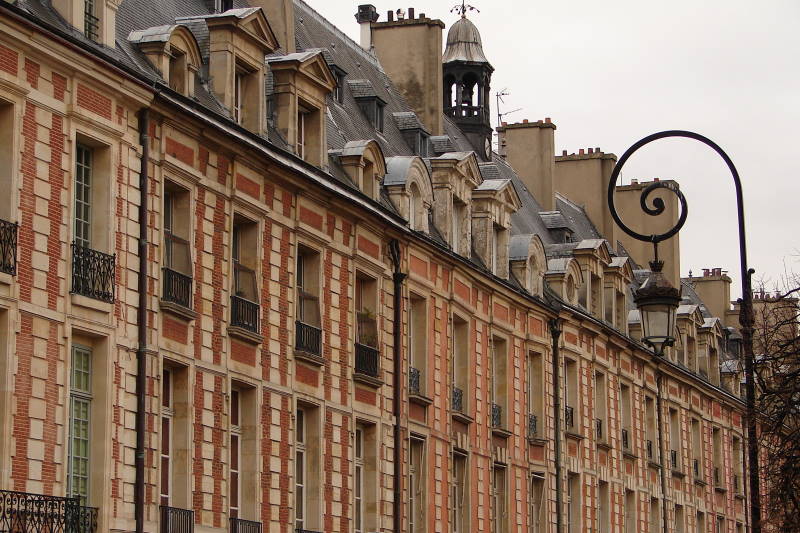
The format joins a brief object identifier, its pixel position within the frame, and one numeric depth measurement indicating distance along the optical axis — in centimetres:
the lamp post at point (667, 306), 2002
